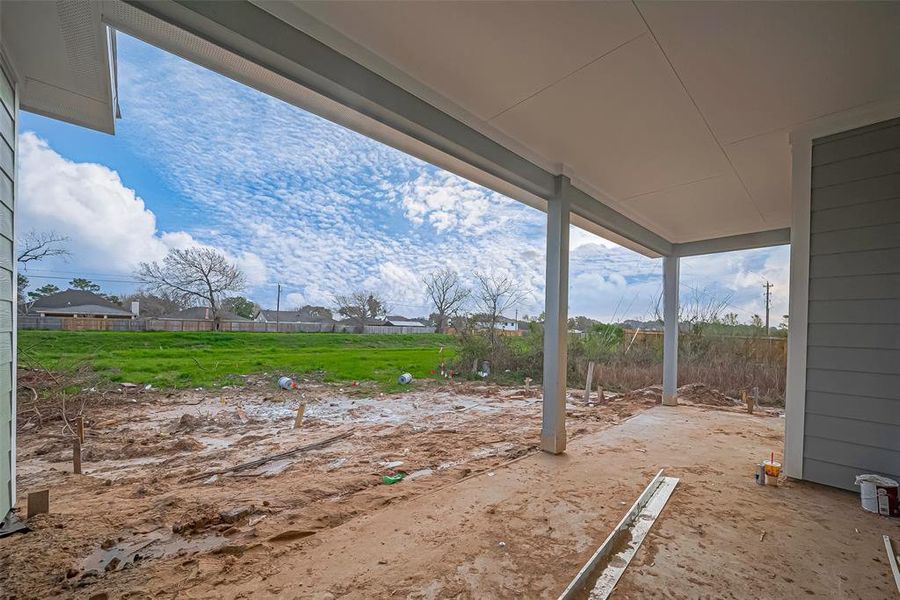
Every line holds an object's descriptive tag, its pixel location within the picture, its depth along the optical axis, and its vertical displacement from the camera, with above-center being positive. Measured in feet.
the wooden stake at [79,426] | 9.97 -4.15
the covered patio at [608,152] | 5.08 +3.61
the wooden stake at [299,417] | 14.73 -5.46
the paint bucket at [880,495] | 7.01 -3.95
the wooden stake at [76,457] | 9.10 -4.59
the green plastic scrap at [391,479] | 8.75 -4.80
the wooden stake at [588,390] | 19.93 -5.44
